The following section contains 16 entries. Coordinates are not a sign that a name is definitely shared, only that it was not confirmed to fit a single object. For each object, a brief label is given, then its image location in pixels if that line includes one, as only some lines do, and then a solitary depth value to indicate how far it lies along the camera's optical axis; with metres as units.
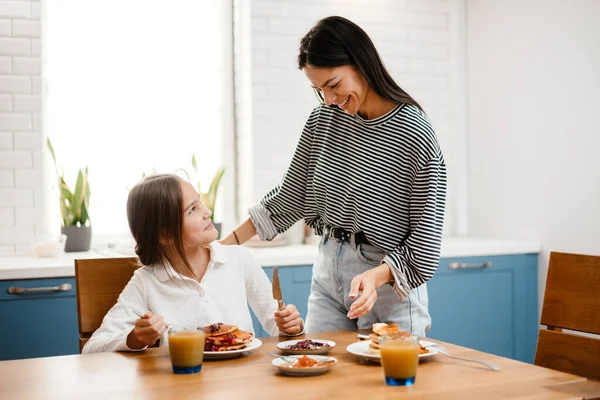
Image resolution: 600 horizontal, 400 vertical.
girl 2.01
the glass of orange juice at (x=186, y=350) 1.58
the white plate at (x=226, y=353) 1.73
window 3.60
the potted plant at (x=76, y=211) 3.38
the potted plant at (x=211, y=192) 3.59
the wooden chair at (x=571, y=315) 1.97
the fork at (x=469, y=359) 1.60
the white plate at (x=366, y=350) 1.66
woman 1.96
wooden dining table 1.43
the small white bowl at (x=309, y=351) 1.74
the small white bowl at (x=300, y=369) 1.56
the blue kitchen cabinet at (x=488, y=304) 3.56
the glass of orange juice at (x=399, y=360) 1.46
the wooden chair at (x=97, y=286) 2.12
